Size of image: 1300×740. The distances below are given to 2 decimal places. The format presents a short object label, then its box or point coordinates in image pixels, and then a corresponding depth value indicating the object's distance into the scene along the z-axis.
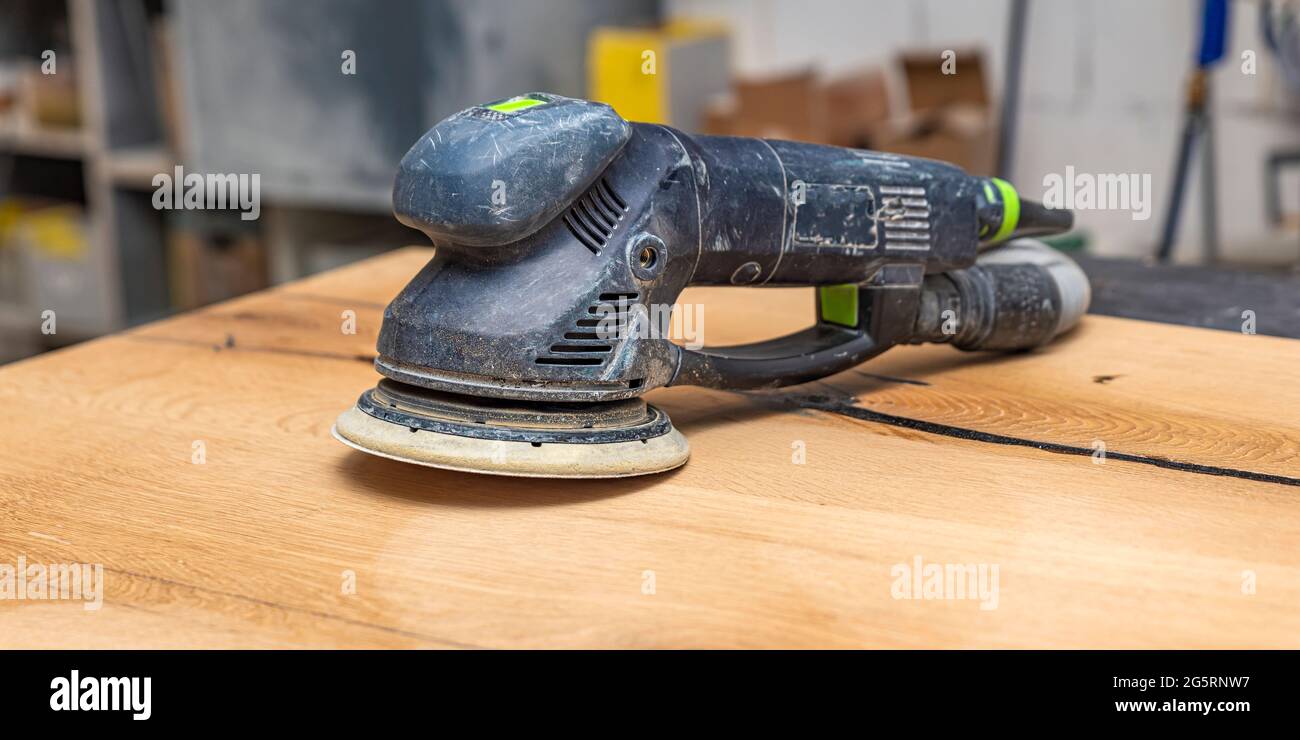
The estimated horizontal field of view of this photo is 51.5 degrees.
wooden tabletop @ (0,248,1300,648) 0.73
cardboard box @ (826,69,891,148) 2.25
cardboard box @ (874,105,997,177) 2.17
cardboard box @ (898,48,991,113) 2.24
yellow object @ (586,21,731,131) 2.30
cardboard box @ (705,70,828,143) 2.17
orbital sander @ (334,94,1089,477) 0.87
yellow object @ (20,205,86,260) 2.97
